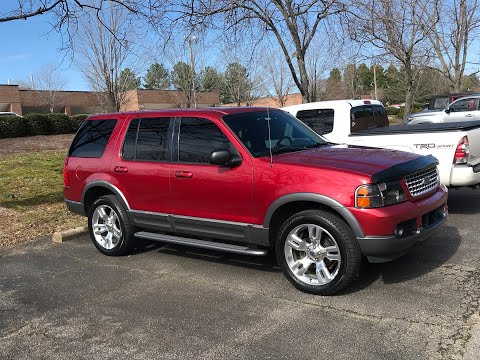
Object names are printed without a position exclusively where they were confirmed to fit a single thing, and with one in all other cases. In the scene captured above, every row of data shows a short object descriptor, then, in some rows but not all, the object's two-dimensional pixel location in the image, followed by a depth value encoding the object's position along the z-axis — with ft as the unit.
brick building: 158.56
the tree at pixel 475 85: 156.43
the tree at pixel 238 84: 110.32
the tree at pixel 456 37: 60.18
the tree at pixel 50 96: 170.40
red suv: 13.85
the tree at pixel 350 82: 144.35
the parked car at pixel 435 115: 53.11
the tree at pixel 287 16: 37.29
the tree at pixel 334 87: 139.54
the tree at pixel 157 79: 160.17
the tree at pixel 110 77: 63.57
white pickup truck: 21.61
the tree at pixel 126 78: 76.37
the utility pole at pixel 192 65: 40.54
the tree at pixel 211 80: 145.38
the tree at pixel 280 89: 109.17
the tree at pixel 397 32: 45.49
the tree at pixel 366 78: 220.04
